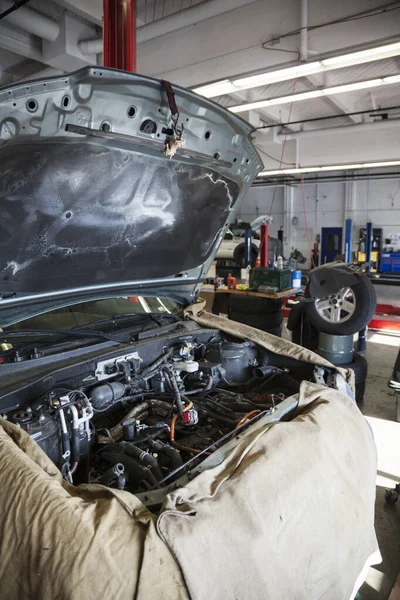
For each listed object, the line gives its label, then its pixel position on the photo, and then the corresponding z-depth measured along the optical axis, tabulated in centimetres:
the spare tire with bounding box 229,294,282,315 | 574
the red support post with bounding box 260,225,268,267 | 769
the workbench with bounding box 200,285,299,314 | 570
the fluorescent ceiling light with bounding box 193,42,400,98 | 393
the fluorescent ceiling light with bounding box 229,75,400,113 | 472
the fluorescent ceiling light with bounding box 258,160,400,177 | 939
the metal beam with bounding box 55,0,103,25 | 421
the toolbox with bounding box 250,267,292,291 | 589
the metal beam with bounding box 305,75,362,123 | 652
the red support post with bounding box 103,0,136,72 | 361
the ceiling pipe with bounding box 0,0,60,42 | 450
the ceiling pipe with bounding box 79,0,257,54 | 432
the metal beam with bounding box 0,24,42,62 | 499
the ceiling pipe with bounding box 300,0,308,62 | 435
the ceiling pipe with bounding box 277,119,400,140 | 853
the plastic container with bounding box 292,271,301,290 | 620
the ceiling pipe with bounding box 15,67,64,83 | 632
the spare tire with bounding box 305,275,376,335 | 434
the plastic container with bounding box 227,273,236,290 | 625
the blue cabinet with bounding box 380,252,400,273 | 1173
